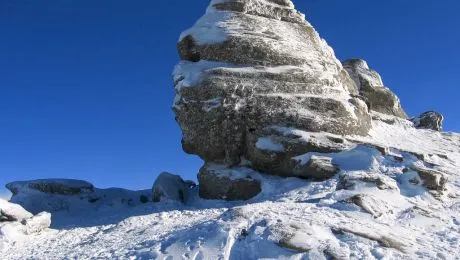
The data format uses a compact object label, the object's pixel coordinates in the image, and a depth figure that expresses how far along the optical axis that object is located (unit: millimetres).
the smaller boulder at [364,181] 23059
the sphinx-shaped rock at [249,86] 29422
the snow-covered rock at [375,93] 43188
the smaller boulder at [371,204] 19652
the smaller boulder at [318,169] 26156
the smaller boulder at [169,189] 29344
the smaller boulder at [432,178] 24328
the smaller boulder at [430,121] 42662
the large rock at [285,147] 27766
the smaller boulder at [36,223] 23109
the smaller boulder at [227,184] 27469
